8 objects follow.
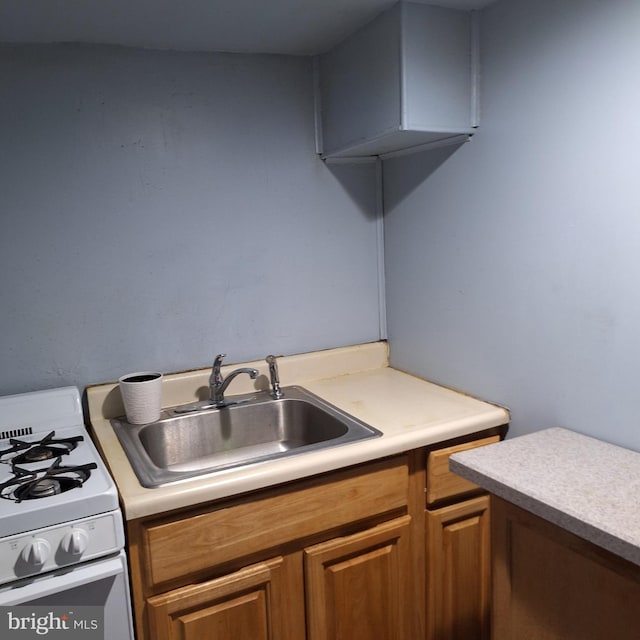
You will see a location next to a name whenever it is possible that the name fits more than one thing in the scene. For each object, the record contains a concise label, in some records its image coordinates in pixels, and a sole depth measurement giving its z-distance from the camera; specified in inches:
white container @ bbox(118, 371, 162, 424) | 63.6
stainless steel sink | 64.3
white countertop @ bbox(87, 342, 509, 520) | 49.0
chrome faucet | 69.7
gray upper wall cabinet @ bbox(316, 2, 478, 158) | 59.7
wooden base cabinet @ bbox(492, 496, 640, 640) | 41.6
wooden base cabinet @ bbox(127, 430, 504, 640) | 49.4
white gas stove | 43.0
